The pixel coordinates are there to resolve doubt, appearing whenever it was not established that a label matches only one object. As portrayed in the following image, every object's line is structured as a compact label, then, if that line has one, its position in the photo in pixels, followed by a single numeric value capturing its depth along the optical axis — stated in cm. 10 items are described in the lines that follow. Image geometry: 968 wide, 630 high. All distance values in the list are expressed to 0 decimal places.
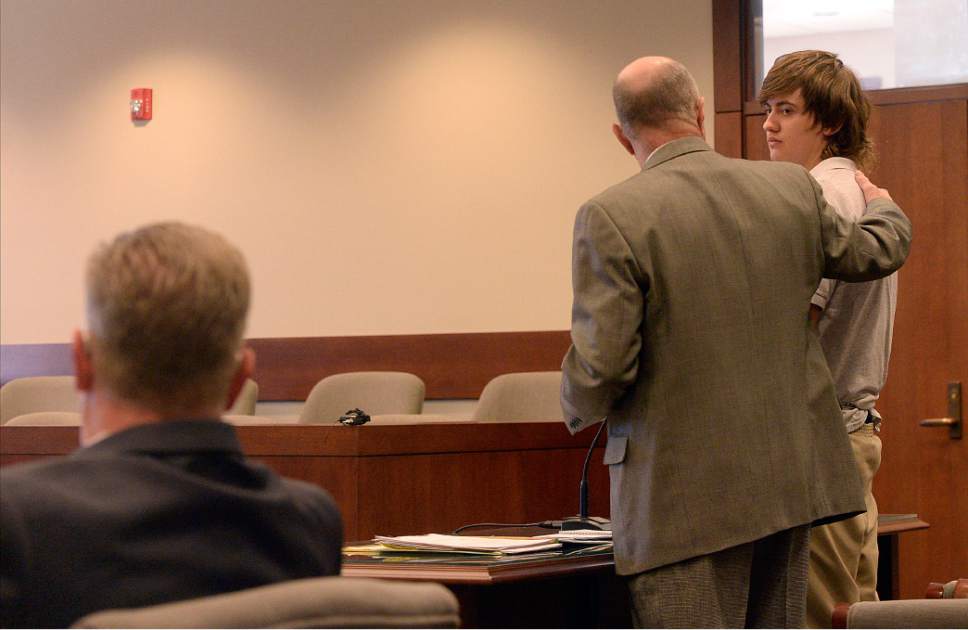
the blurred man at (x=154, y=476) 196
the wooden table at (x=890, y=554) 572
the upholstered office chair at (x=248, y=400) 1169
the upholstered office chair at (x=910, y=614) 301
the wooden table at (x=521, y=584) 383
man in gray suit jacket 411
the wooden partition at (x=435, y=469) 648
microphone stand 489
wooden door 1033
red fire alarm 1405
